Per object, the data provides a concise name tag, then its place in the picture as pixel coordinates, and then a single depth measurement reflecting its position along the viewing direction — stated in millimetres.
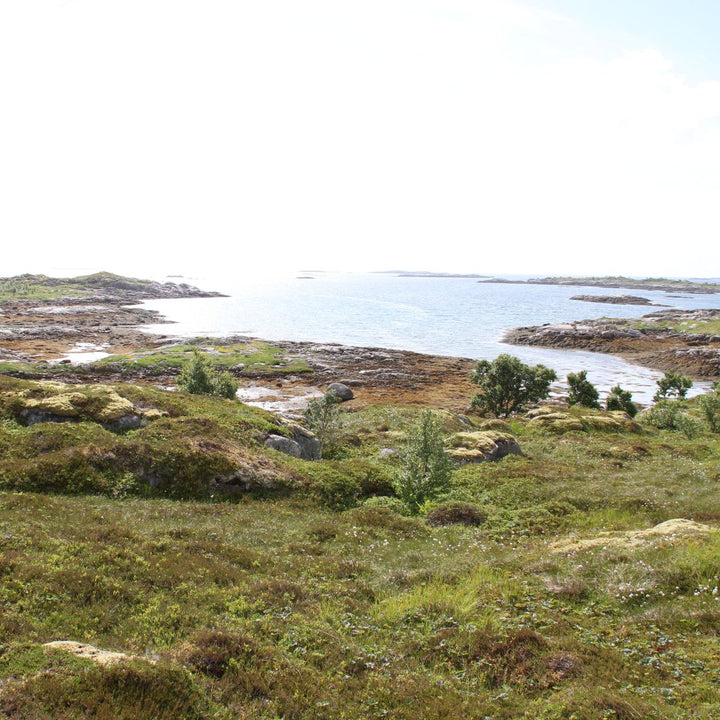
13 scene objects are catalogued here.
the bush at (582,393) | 61875
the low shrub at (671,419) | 44781
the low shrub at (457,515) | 21156
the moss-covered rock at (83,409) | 26516
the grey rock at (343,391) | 71000
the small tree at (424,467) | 24953
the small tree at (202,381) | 44844
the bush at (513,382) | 56500
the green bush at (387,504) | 23219
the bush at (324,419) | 35094
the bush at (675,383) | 69750
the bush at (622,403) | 59719
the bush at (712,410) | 47500
